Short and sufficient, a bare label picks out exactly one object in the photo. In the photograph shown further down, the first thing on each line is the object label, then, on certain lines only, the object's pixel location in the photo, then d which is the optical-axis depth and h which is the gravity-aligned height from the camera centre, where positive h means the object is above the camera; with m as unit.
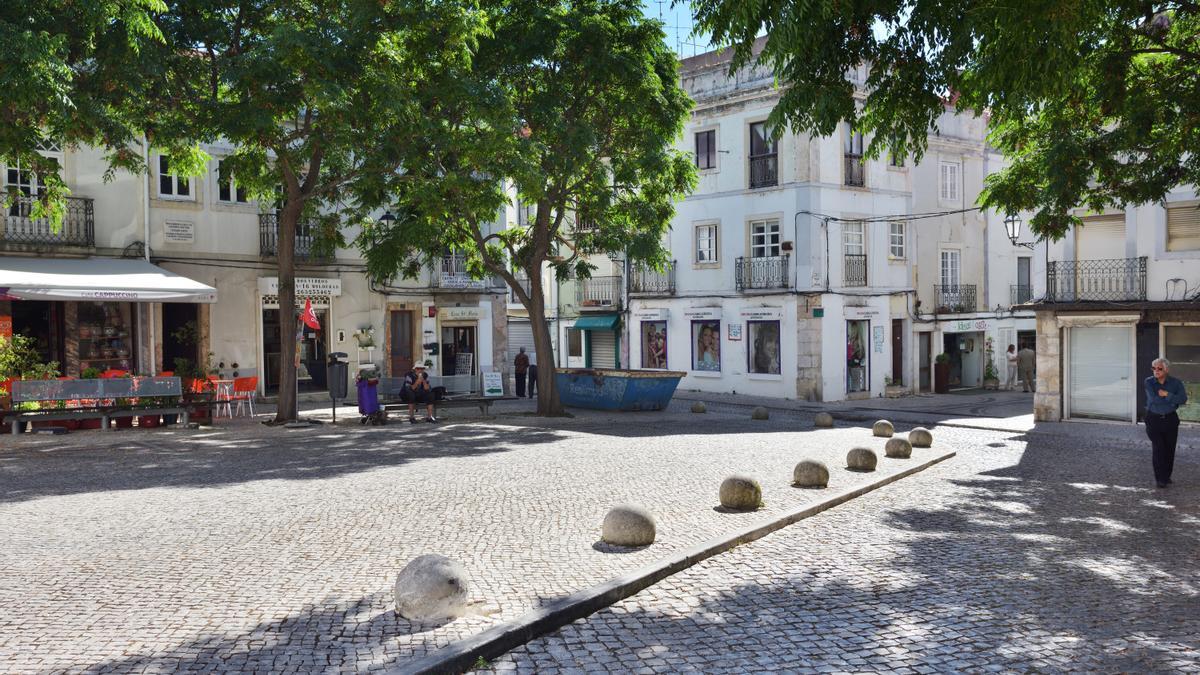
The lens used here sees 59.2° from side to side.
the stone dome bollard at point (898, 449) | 14.72 -1.63
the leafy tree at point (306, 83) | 16.16 +4.12
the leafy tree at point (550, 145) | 18.45 +3.52
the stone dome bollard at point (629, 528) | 8.33 -1.53
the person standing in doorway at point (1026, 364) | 32.06 -1.03
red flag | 20.88 +0.44
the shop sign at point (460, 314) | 30.28 +0.68
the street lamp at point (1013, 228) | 22.92 +2.24
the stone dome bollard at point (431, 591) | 6.14 -1.48
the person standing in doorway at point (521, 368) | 29.36 -0.87
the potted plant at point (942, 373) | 32.44 -1.29
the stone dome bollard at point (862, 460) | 13.22 -1.60
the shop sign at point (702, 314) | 31.70 +0.63
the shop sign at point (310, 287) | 25.91 +1.33
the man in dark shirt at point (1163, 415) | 12.34 -1.02
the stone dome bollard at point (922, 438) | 16.45 -1.67
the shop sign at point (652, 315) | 33.54 +0.65
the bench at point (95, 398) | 16.83 -0.92
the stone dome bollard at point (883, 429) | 18.06 -1.67
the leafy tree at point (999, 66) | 7.38 +2.22
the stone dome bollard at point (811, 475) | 11.59 -1.57
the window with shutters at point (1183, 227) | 20.91 +2.02
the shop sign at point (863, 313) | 30.02 +0.55
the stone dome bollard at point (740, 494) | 10.07 -1.54
